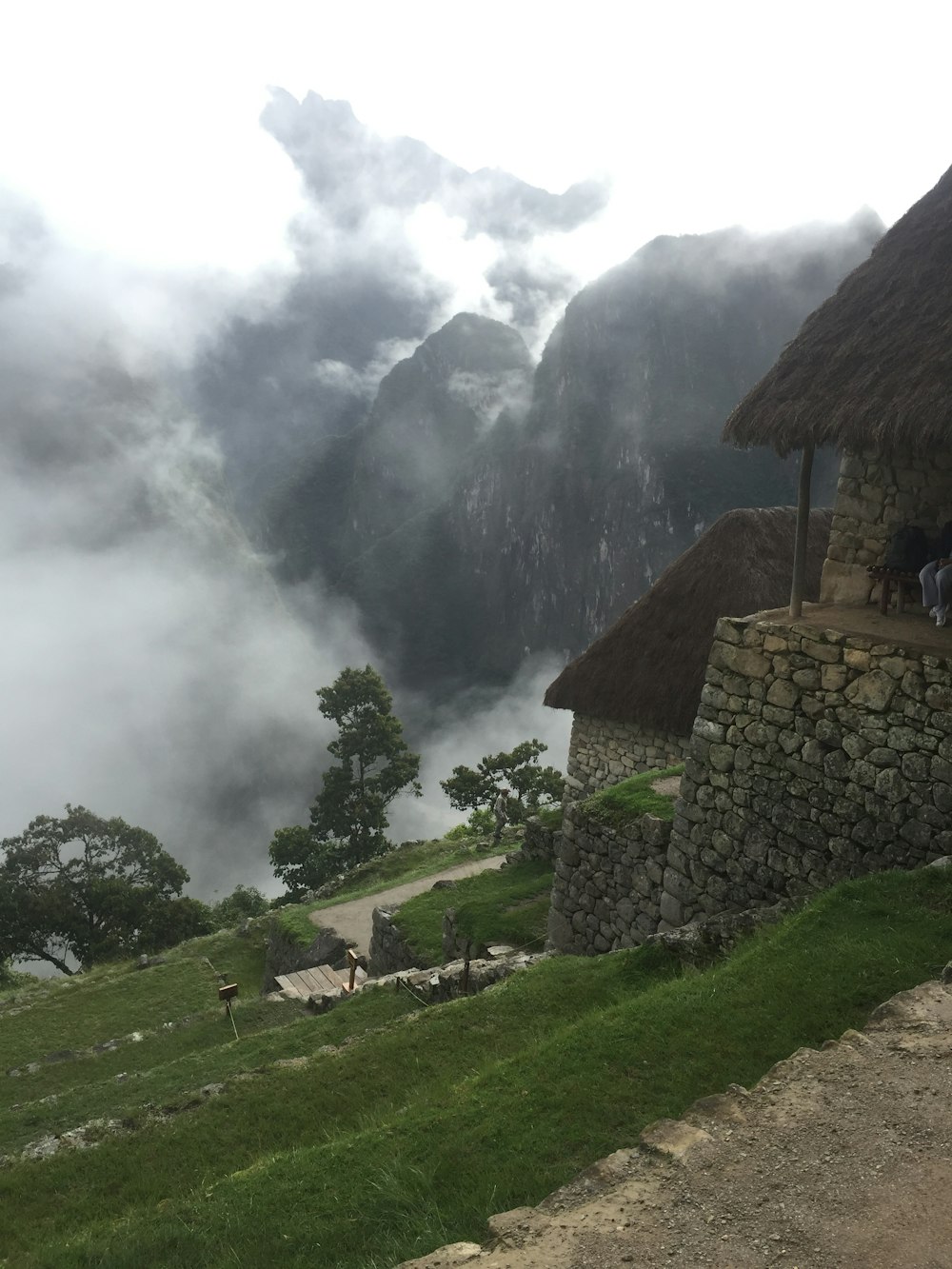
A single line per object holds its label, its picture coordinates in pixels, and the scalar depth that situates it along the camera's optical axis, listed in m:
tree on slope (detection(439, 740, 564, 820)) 36.19
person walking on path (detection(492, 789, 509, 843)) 24.67
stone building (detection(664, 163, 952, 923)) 7.27
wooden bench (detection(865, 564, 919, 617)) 8.17
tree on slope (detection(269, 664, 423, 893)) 34.28
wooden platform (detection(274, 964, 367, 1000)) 13.66
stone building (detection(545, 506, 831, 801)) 15.70
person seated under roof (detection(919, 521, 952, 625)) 7.67
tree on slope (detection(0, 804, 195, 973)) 28.19
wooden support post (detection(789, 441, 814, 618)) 8.48
